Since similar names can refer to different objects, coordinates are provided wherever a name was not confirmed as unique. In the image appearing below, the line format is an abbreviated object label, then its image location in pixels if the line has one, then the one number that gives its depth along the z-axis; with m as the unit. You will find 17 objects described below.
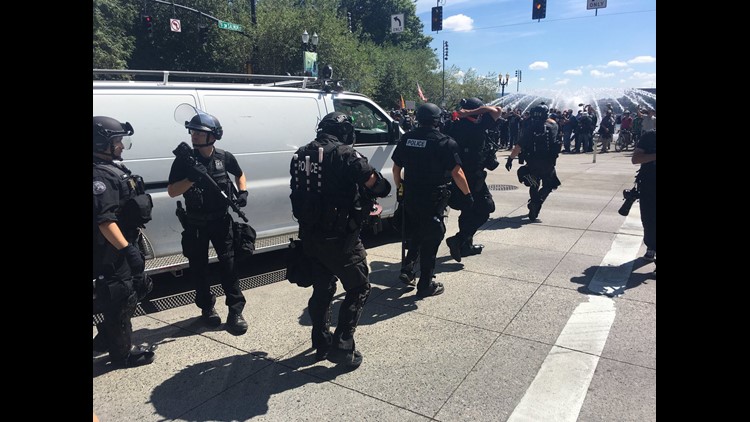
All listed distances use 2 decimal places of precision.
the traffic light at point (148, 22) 21.35
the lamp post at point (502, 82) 61.10
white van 4.25
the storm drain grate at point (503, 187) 11.23
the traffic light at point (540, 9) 19.42
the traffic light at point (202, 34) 23.77
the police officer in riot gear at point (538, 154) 7.47
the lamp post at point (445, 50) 50.37
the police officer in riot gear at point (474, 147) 5.74
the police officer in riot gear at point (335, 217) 3.19
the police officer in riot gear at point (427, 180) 4.43
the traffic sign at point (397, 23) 25.33
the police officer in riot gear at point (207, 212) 3.73
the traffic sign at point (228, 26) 18.81
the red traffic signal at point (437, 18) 23.20
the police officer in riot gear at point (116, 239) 3.01
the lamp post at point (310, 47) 14.22
